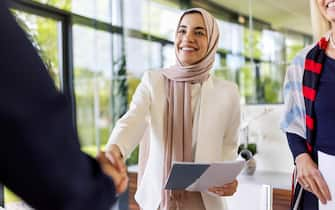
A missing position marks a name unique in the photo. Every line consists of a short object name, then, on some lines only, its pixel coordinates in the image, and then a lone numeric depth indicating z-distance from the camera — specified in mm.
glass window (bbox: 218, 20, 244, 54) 4047
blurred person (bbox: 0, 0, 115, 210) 442
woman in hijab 1421
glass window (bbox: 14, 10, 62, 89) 3822
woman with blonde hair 1152
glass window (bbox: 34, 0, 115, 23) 4348
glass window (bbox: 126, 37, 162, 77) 4443
